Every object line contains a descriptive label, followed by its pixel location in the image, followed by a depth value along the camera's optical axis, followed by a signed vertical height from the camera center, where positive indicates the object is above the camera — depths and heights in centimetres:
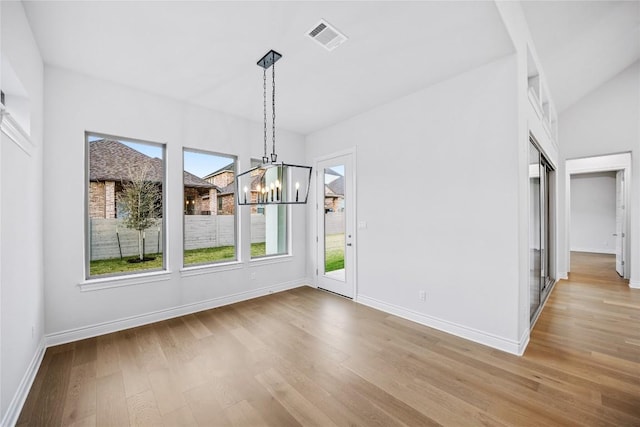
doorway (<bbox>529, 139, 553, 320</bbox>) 335 -24
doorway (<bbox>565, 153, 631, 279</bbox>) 530 +55
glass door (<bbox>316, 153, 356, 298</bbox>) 443 -20
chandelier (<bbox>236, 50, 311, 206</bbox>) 251 +43
